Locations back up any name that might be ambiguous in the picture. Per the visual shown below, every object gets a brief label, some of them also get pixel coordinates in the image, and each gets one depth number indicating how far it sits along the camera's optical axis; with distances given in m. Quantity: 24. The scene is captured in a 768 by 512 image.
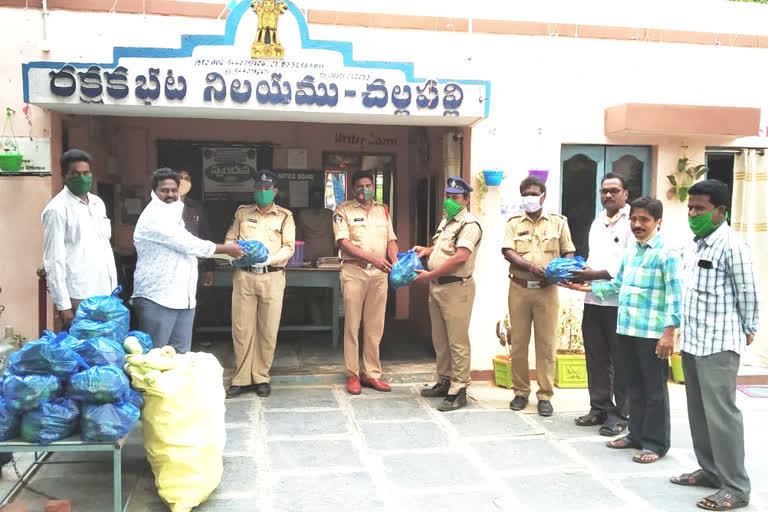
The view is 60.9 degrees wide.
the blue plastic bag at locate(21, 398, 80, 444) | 3.37
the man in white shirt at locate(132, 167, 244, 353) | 4.65
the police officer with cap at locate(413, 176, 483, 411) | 5.60
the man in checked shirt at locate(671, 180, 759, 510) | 3.83
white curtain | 6.91
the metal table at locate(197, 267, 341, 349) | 7.28
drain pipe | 5.77
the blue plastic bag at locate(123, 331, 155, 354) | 4.11
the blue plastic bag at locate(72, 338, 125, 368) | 3.53
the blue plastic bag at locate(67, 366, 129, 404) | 3.40
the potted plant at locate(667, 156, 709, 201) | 6.75
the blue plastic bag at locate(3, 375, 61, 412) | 3.33
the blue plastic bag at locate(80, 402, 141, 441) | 3.41
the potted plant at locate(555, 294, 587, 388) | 6.41
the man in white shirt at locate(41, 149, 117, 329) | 4.42
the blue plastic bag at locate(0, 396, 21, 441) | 3.39
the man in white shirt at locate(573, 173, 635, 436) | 5.11
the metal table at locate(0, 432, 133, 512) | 3.39
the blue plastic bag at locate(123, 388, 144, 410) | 3.60
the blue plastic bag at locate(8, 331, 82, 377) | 3.39
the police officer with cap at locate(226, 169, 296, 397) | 5.92
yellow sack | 3.65
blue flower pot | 6.39
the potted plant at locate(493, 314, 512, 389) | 6.41
